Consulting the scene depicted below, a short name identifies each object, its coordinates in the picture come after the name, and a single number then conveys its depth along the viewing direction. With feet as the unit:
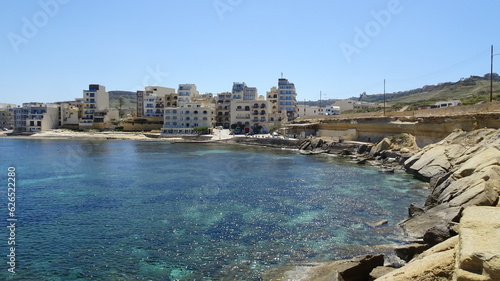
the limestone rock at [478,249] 25.21
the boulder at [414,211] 73.23
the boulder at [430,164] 113.31
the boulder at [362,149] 193.18
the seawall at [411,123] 144.15
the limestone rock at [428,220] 60.57
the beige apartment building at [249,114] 341.00
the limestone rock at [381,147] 175.01
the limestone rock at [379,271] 42.68
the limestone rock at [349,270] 43.14
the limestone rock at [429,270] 31.40
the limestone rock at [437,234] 50.38
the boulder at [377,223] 69.76
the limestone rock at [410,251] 50.72
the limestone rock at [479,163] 76.74
